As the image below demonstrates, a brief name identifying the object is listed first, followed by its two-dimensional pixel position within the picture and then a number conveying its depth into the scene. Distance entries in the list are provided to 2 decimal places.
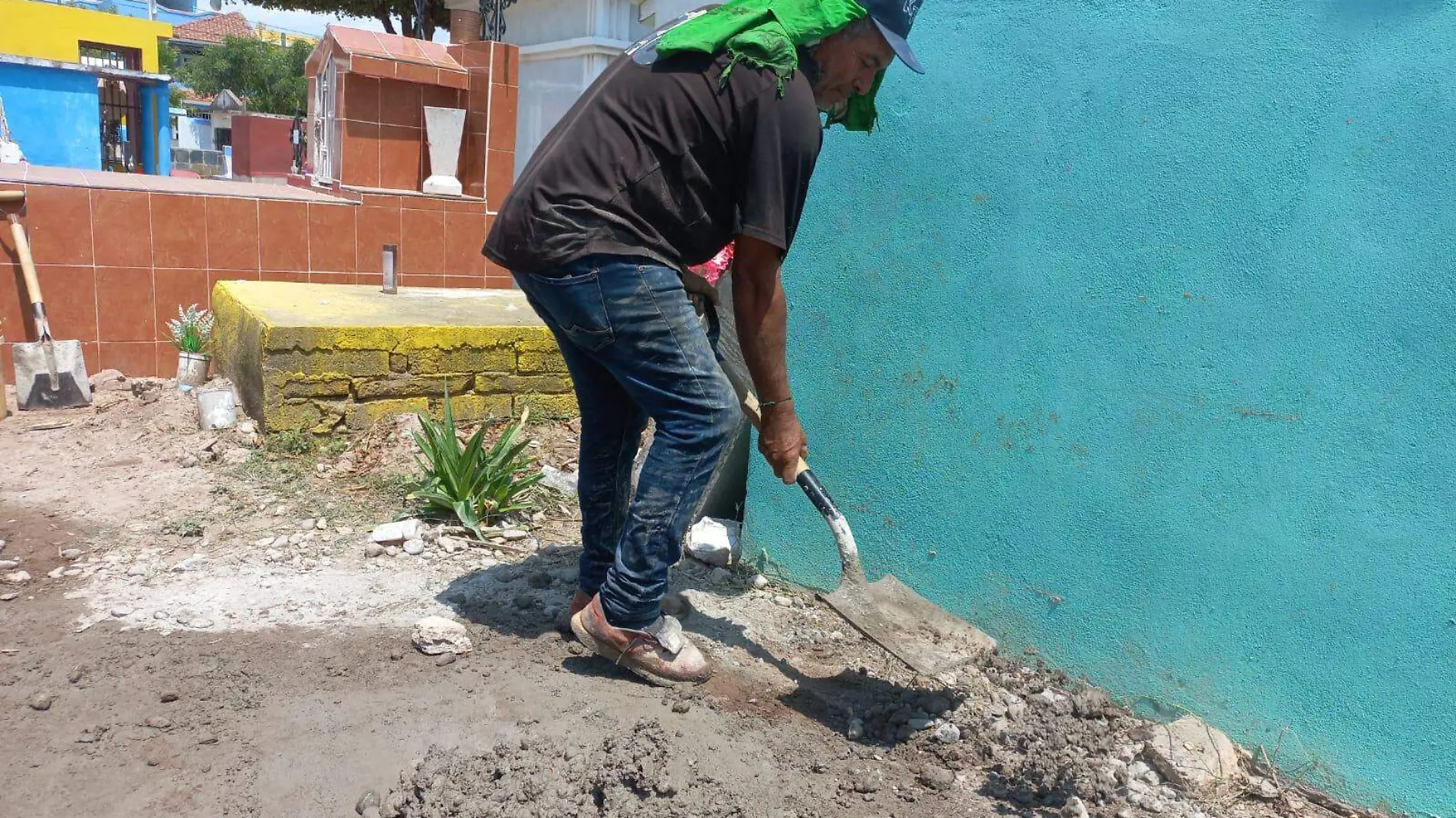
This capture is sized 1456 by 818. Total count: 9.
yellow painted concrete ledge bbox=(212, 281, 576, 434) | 4.49
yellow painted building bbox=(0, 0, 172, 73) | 19.88
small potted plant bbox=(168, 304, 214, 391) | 5.75
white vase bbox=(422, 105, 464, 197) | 7.53
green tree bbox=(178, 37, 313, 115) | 35.03
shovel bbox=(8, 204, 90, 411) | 5.44
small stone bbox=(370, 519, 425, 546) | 3.66
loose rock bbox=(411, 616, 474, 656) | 2.72
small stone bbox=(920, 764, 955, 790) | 2.36
